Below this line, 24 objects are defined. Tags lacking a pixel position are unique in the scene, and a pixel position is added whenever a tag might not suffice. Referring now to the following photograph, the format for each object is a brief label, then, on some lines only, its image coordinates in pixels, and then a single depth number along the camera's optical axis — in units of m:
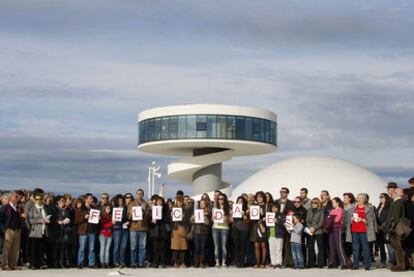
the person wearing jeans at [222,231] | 17.48
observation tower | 59.72
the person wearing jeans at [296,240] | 17.02
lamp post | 69.56
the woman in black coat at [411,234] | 15.57
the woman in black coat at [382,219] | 16.39
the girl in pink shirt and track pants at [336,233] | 16.77
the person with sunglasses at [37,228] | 16.53
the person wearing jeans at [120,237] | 17.39
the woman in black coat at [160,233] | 17.70
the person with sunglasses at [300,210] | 17.17
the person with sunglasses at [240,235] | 17.41
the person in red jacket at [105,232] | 17.36
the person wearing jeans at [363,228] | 16.36
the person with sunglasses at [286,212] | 17.34
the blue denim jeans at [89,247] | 17.30
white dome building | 53.78
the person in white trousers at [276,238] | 17.20
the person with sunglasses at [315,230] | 16.98
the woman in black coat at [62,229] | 17.03
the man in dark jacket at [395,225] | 15.27
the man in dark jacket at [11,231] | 16.05
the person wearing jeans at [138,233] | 17.45
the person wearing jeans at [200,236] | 17.56
